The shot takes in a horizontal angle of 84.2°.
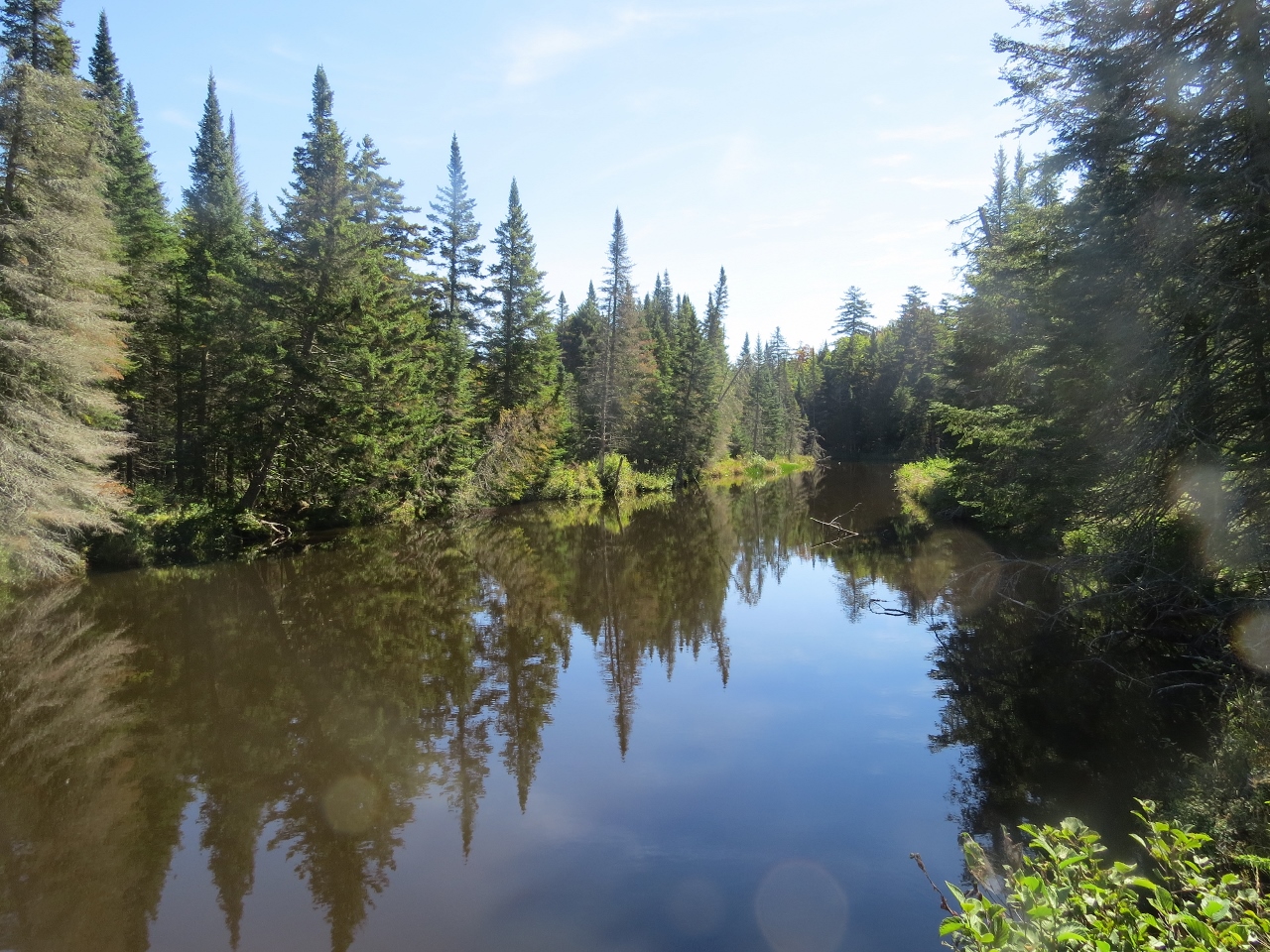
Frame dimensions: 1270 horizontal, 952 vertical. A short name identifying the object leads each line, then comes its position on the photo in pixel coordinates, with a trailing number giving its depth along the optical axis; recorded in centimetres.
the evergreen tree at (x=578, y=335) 5266
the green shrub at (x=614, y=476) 3834
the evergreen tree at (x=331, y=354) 2088
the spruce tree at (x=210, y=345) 2128
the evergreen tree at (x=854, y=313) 7094
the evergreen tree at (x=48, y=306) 1382
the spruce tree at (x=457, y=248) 3331
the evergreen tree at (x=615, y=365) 3828
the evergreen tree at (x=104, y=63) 2928
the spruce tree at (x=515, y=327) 3441
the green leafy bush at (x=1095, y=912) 229
